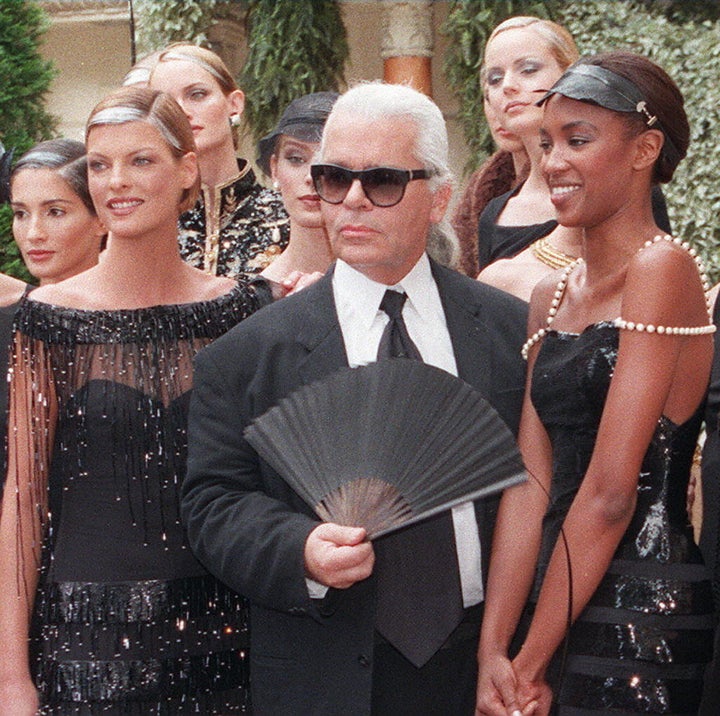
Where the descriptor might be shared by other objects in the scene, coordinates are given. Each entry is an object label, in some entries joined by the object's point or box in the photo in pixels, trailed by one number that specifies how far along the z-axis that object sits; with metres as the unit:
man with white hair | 5.43
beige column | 20.81
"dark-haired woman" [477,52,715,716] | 5.36
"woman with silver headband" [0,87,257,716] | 6.21
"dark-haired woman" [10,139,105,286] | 8.57
